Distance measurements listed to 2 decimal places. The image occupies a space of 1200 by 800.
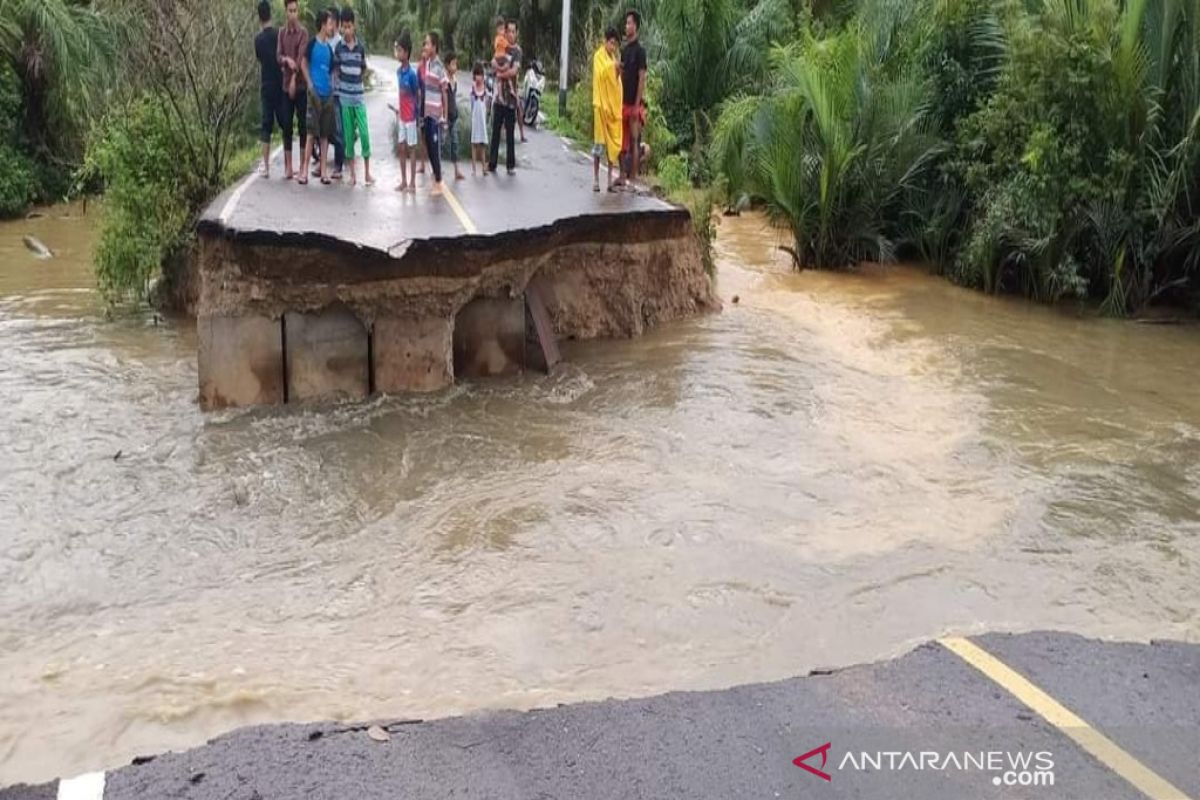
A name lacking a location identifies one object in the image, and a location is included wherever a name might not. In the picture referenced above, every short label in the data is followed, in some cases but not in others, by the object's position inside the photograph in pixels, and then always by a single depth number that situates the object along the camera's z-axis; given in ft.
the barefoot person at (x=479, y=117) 45.50
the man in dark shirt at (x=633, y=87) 35.94
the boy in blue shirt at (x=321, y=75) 36.68
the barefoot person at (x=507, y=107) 44.29
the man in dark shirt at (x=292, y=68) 36.04
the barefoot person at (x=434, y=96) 40.47
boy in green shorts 36.63
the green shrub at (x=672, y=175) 47.75
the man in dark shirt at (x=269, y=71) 35.91
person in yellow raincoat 38.50
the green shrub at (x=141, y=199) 41.78
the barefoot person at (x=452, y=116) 44.73
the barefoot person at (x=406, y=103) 38.73
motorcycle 74.02
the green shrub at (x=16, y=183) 70.76
